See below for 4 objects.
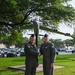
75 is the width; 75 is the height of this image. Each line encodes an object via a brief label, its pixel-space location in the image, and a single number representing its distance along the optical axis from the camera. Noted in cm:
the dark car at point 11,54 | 2993
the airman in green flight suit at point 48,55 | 647
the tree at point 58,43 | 10246
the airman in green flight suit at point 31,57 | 640
